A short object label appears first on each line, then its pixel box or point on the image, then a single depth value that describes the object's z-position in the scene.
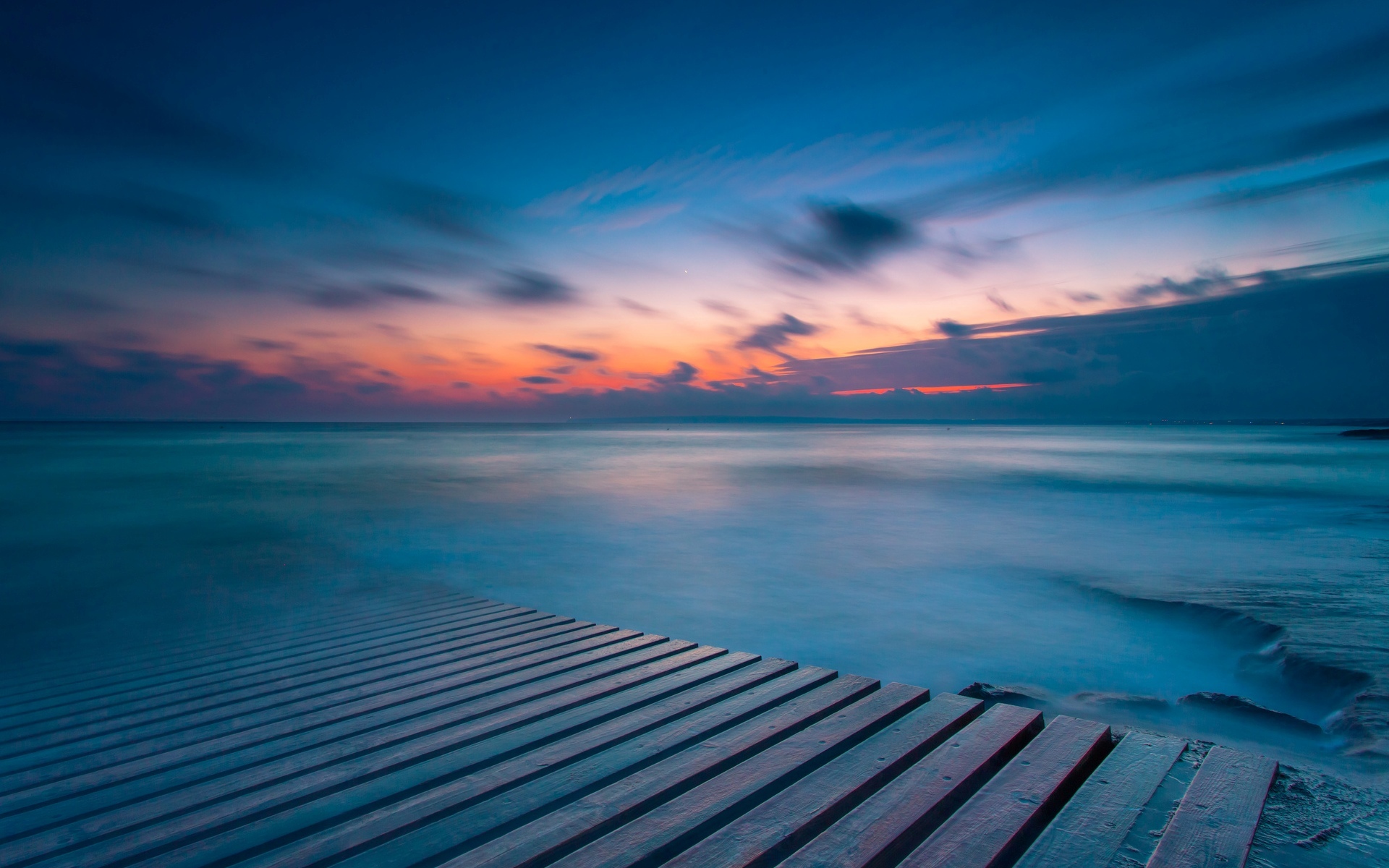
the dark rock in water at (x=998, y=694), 5.54
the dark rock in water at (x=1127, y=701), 5.90
